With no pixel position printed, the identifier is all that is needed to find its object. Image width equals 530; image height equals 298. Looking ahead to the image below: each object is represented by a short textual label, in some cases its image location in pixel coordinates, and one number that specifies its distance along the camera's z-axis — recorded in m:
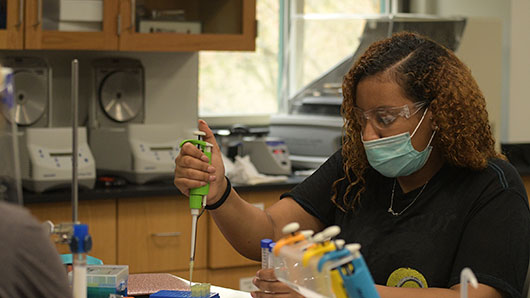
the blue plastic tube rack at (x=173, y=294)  1.59
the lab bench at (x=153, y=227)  3.07
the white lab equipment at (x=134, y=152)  3.31
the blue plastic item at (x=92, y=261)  1.95
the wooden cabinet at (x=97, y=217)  3.03
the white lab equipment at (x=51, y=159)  3.07
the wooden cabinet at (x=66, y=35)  3.11
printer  3.80
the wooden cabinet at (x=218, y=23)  3.42
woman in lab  1.72
